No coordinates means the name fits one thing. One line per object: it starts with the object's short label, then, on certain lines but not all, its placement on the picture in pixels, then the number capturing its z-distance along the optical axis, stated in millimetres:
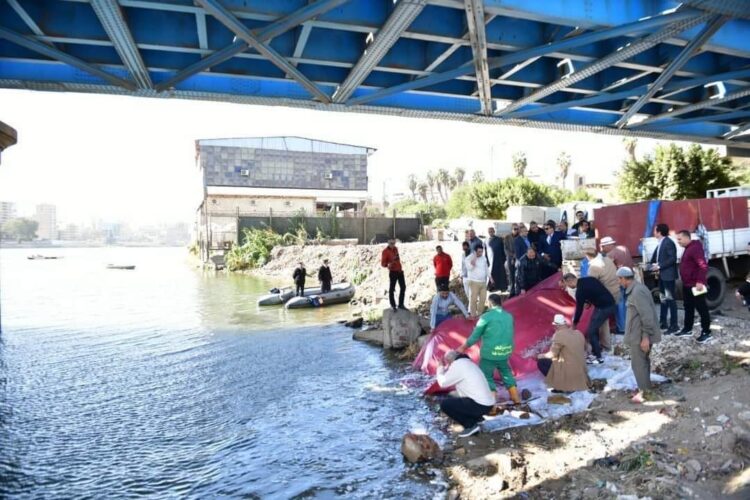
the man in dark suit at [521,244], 11648
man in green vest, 6988
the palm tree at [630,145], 48000
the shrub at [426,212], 43938
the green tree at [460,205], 41762
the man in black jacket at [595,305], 8000
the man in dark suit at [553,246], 11594
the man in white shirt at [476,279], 11570
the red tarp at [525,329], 8539
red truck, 11688
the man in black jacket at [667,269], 8805
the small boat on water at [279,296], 21625
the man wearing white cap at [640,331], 6508
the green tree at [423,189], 93688
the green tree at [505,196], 37562
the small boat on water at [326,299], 20523
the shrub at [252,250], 38625
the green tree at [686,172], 23891
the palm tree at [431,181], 95625
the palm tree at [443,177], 92625
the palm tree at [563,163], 73188
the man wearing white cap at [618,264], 9352
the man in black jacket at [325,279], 21469
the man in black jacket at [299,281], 21547
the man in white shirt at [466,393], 6418
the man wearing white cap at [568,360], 7145
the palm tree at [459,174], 93000
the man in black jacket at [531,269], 11088
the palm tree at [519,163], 65062
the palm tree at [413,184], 100875
